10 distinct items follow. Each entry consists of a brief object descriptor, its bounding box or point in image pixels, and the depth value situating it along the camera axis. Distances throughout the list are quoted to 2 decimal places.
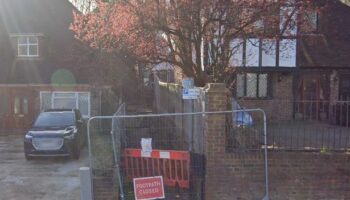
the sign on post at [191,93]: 10.95
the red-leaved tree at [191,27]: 11.87
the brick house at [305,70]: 21.33
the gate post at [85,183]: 7.65
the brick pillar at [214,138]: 9.03
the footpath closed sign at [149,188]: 8.11
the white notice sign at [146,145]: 8.88
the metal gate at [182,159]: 8.97
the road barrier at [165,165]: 9.25
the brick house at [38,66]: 24.86
